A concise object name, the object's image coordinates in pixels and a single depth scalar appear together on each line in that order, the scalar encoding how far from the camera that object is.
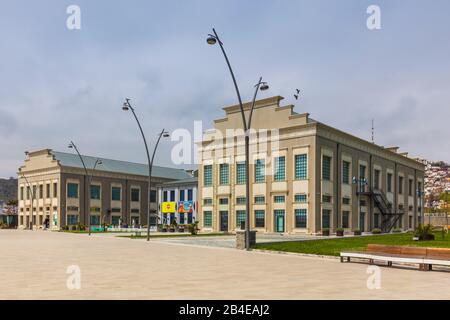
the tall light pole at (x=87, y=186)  81.72
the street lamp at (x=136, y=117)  35.50
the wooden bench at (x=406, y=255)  15.02
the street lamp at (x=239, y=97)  24.38
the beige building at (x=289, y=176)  48.94
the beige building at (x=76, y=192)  80.73
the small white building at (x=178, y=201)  77.44
